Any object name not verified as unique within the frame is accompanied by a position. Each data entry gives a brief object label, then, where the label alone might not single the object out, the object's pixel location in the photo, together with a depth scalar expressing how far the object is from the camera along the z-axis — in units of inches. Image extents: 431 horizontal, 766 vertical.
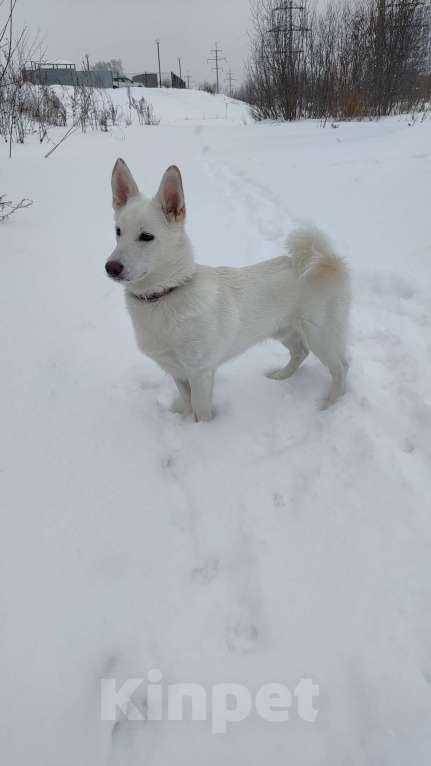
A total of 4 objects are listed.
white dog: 67.1
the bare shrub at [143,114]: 608.7
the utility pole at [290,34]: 446.6
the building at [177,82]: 1872.5
